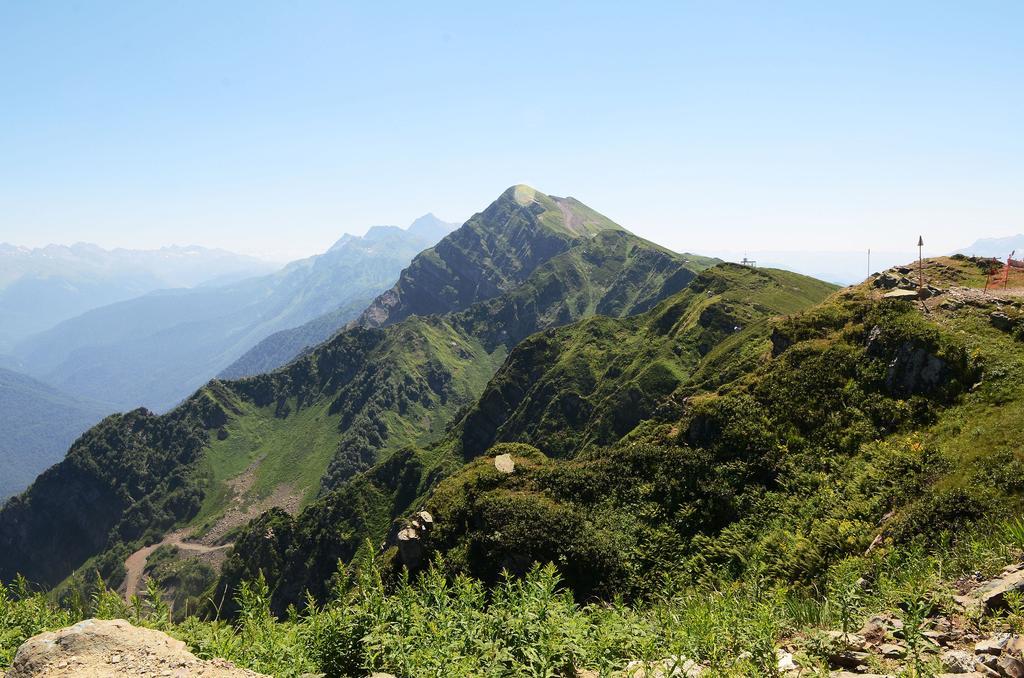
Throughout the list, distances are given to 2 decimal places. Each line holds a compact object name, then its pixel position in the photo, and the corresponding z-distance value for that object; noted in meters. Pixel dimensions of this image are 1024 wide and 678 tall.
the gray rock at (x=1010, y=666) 8.91
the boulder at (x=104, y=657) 10.86
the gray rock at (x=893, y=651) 10.81
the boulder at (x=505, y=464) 51.69
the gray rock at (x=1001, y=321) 34.09
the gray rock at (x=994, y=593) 11.60
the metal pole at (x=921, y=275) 38.52
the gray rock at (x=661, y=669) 10.28
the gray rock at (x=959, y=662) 9.67
